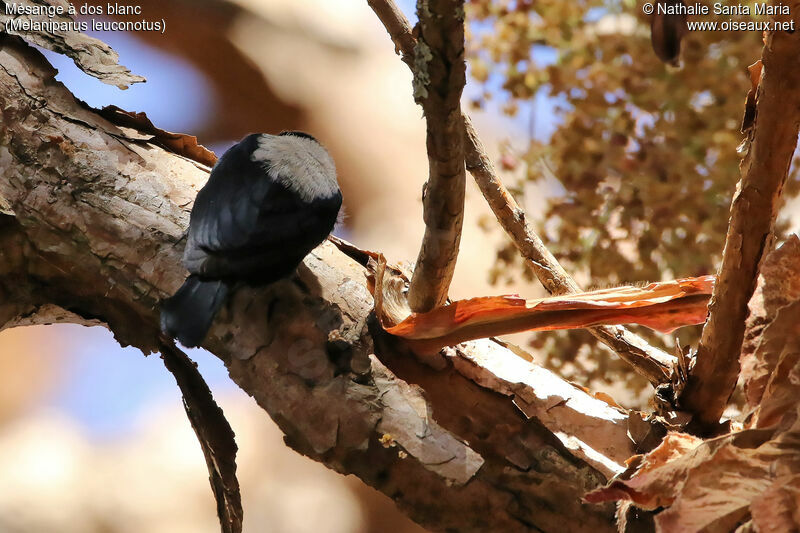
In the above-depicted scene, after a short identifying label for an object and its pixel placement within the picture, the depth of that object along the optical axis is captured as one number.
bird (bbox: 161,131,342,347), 4.49
